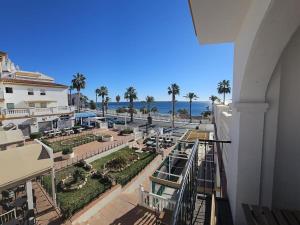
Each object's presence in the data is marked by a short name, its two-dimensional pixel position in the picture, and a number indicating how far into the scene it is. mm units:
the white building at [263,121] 2719
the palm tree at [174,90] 37050
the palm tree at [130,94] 39000
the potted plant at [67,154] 13320
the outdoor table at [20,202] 6791
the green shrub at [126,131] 22250
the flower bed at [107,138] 18719
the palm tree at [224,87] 39844
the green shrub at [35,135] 18016
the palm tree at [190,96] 40319
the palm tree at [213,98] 43431
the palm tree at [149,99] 45938
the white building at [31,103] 18484
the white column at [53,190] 7563
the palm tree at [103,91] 46750
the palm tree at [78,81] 34312
